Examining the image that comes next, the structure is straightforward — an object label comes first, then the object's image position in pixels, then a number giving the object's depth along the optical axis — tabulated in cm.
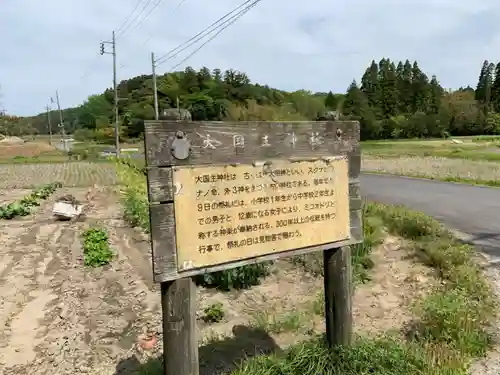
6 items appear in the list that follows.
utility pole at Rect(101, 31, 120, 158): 3588
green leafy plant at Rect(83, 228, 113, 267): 658
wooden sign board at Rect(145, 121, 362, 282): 247
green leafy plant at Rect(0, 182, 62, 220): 1133
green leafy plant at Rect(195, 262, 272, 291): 501
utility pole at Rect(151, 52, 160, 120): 3275
